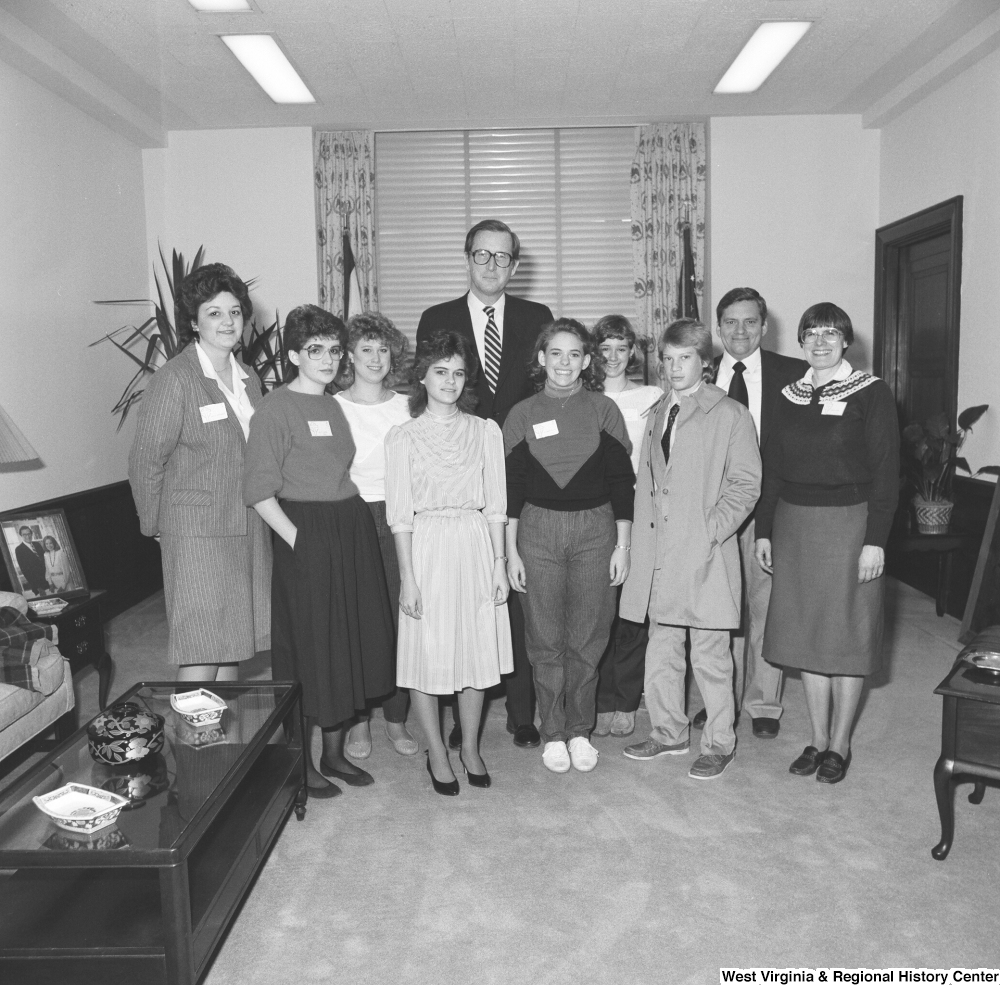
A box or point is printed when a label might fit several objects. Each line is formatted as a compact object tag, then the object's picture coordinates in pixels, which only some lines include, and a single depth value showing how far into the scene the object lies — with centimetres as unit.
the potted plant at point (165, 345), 499
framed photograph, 385
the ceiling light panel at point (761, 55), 454
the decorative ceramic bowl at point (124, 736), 217
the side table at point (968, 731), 229
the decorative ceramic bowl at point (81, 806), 188
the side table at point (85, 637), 354
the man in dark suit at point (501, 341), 327
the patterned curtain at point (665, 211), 628
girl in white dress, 280
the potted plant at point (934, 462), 488
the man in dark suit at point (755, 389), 333
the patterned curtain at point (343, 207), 628
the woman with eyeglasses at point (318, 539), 275
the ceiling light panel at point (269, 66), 457
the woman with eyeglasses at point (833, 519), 277
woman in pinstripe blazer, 276
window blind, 639
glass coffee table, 178
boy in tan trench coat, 291
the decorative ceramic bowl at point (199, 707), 244
